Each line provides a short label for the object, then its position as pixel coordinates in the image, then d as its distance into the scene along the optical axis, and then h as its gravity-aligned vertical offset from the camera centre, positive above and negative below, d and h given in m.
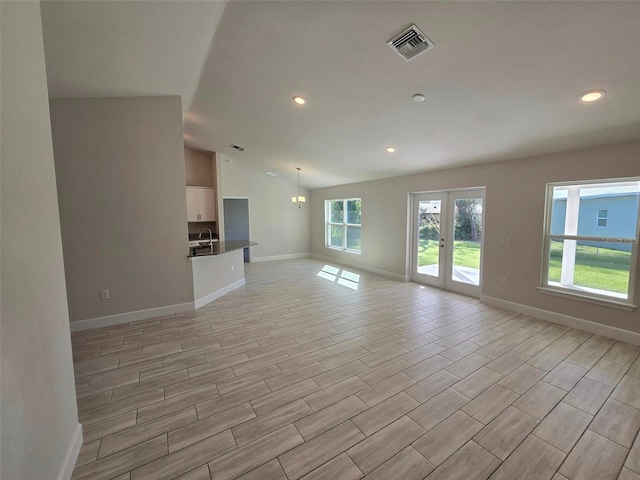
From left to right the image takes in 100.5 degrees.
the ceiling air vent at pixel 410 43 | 2.08 +1.42
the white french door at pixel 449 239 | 4.74 -0.45
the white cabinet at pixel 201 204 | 6.95 +0.38
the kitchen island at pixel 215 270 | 4.28 -0.94
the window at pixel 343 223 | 7.61 -0.19
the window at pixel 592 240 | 3.17 -0.31
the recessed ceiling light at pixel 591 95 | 2.39 +1.10
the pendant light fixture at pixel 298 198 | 6.94 +0.51
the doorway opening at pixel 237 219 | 7.89 -0.04
